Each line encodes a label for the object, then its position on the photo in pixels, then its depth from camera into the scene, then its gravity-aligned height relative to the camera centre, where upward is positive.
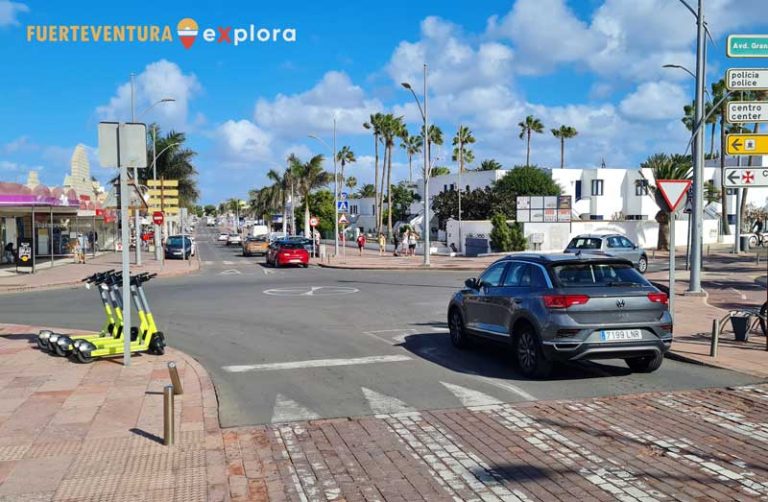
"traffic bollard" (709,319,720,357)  10.55 -1.63
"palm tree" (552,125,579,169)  89.35 +11.60
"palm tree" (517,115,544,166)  88.12 +12.23
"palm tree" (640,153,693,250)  45.69 +3.62
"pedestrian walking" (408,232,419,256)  46.72 -1.06
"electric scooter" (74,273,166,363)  10.38 -1.68
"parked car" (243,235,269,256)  52.97 -1.32
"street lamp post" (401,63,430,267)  34.50 +2.26
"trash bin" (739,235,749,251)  45.00 -0.97
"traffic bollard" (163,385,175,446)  6.48 -1.72
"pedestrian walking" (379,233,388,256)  49.03 -1.11
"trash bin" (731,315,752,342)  11.88 -1.63
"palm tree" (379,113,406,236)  77.50 +10.28
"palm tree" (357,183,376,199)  129.70 +6.77
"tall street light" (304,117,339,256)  46.23 +1.76
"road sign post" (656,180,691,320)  12.51 +0.60
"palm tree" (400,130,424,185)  93.75 +10.77
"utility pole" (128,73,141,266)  35.41 -0.99
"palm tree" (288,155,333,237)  66.56 +4.85
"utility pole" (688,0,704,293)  19.11 +1.66
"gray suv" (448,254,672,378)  8.79 -1.08
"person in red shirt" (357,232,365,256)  49.22 -0.91
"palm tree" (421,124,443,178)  84.41 +10.80
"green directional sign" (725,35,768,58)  12.10 +3.01
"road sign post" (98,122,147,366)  9.48 +1.01
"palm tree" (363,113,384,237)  78.00 +10.42
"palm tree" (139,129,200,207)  53.94 +4.88
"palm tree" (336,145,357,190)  96.41 +9.53
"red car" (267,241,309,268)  36.91 -1.34
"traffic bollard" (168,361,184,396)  7.34 -1.65
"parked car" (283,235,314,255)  39.84 -0.83
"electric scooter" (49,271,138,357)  10.73 -1.48
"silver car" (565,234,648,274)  29.03 -0.73
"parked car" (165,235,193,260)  44.84 -1.18
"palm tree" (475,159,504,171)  100.74 +8.67
